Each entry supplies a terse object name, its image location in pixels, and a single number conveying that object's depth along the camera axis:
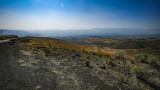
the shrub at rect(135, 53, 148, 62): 12.66
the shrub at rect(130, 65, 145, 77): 7.23
